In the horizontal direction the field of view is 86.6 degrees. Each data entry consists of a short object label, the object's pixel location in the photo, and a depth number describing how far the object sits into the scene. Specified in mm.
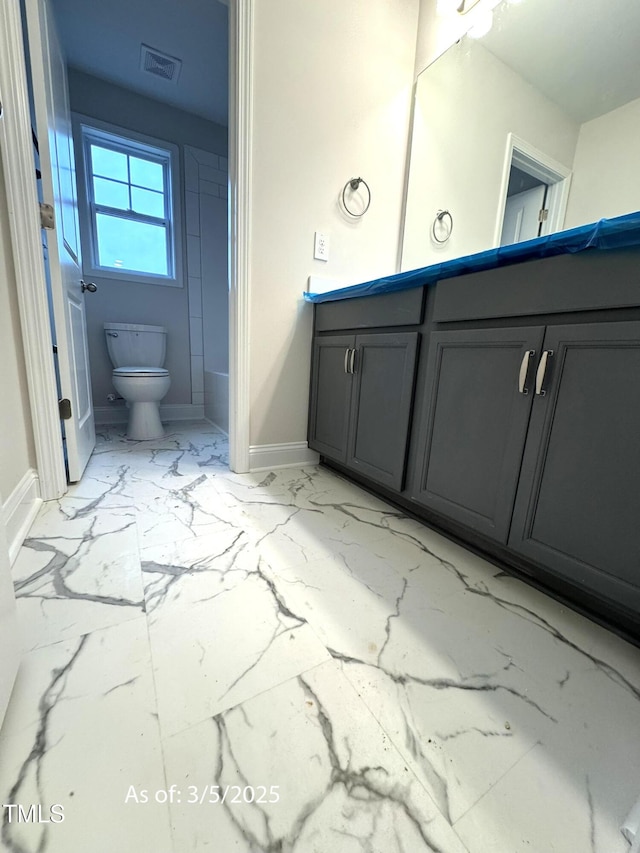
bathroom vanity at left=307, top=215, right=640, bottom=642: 684
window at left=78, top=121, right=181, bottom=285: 2418
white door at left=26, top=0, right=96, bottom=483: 1154
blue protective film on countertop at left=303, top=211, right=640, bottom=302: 631
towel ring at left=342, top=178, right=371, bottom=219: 1601
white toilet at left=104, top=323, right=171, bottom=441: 2062
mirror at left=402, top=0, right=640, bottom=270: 1131
